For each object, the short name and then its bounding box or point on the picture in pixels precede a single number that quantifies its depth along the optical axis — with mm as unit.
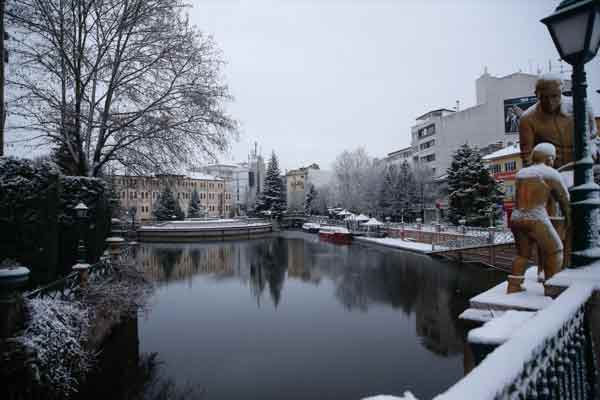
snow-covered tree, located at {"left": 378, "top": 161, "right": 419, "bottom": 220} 40781
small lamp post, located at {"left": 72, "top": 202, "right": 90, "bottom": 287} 9057
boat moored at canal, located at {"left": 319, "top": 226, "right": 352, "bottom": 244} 33469
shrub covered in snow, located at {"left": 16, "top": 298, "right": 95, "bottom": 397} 4681
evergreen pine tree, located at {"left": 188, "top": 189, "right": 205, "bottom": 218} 61844
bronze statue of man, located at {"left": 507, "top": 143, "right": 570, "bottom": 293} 3502
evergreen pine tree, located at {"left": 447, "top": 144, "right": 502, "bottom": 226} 26172
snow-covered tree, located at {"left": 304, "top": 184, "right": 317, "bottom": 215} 61166
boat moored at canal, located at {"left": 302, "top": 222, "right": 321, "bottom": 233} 45859
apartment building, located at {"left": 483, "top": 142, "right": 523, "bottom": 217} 31194
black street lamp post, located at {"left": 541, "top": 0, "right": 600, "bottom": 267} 2975
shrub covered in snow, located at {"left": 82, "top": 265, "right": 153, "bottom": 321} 7281
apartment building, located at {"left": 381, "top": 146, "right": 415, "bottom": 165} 57953
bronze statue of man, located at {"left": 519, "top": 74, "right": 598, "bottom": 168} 4066
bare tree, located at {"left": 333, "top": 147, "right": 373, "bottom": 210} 49372
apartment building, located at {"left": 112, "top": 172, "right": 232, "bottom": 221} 68250
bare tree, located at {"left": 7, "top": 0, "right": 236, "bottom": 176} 10430
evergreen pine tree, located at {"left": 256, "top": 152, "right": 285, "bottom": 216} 53594
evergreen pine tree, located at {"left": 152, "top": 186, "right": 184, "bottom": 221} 53594
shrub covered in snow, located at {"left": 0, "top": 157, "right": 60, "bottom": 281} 6129
